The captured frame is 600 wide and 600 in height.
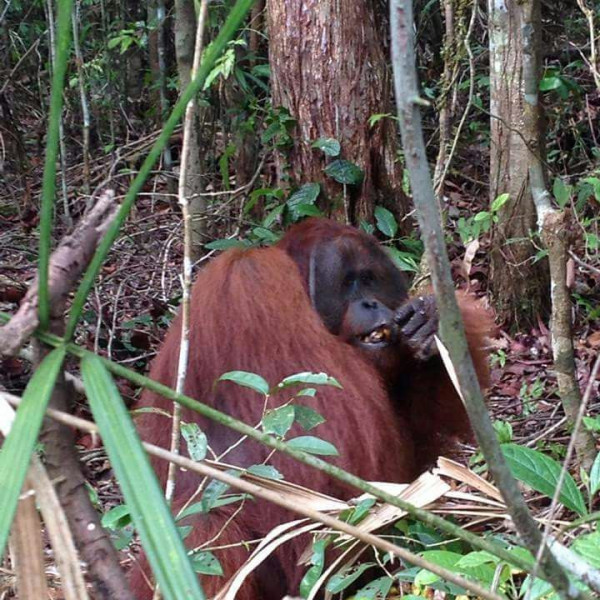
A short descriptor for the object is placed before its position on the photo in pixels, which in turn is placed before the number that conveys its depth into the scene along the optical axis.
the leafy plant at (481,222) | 4.73
